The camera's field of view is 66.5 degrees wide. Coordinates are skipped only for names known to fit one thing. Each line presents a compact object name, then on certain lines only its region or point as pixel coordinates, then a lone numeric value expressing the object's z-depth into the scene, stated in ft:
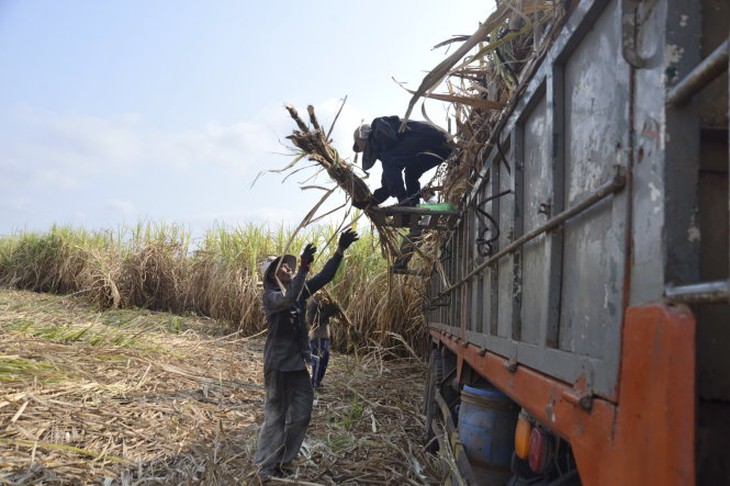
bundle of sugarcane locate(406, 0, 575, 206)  7.14
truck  3.69
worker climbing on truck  18.44
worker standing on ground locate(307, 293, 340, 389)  24.76
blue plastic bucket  9.42
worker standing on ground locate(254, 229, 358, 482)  15.21
